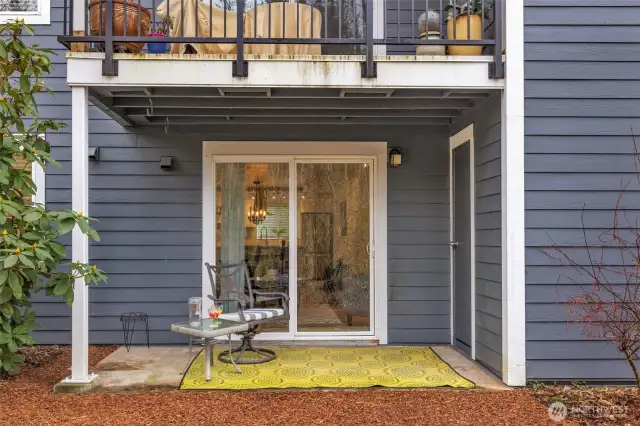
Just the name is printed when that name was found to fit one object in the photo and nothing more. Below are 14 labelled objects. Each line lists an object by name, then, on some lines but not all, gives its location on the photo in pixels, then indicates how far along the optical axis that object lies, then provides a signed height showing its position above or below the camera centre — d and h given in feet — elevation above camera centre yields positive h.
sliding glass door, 16.69 -0.35
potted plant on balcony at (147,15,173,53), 13.08 +4.43
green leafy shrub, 11.02 -0.01
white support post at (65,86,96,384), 11.96 -0.38
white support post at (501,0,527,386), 12.18 +0.30
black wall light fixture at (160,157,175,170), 16.16 +1.84
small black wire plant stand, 16.02 -3.05
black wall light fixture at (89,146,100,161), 15.98 +2.12
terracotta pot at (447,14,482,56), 13.12 +4.80
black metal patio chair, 14.20 -2.43
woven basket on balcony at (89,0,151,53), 12.41 +4.92
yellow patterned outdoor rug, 12.37 -3.83
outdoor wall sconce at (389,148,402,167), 16.46 +2.05
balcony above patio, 11.93 +3.74
